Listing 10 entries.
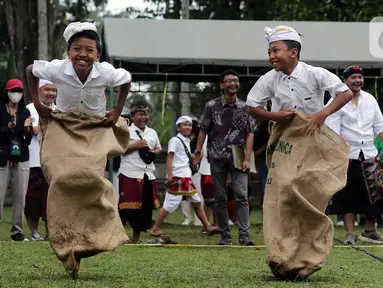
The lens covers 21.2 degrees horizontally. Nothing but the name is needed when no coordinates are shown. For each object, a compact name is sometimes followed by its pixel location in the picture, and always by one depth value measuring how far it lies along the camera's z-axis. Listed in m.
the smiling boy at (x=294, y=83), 8.12
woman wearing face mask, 12.83
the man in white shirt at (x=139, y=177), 12.41
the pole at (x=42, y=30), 25.81
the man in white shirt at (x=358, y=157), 12.59
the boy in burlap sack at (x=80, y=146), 7.86
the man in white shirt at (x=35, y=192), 12.97
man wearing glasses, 12.27
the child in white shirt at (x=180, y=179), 13.79
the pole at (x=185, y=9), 27.00
